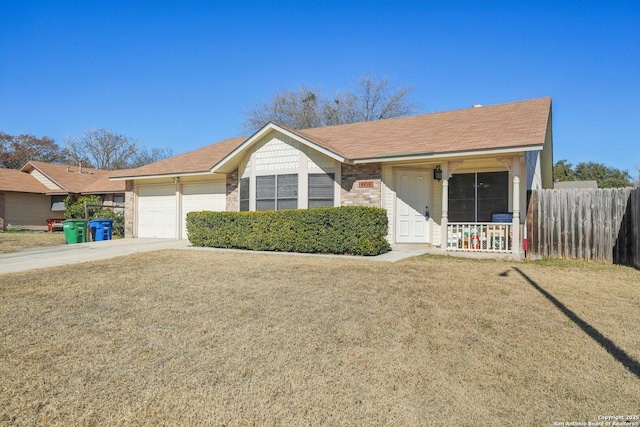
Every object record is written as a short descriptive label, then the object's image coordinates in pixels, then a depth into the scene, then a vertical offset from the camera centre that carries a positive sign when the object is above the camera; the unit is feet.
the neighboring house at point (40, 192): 78.63 +3.54
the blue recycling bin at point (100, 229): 51.67 -2.77
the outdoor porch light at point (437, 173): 39.02 +3.91
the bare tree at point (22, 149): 146.29 +23.14
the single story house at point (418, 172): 33.83 +4.12
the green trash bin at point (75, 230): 48.98 -2.80
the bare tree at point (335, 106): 104.01 +29.80
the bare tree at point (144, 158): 167.22 +23.14
